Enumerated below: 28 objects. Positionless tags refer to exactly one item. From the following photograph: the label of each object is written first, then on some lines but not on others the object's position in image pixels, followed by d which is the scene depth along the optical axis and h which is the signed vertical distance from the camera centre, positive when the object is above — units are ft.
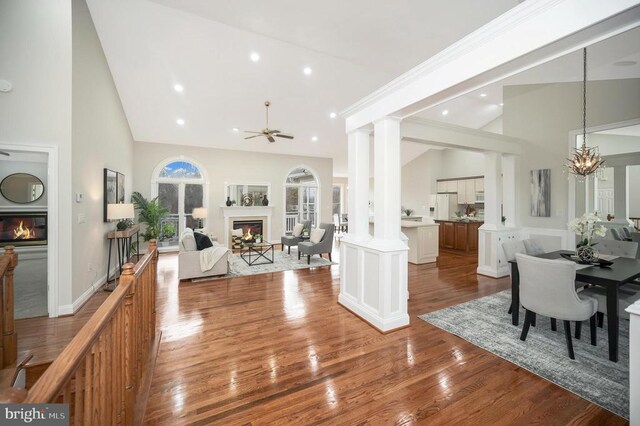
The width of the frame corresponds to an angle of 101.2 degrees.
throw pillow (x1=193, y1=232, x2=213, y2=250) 16.57 -1.78
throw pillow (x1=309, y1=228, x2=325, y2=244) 20.52 -1.81
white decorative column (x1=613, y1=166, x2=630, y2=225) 18.70 +1.43
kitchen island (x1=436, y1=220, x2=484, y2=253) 24.48 -2.09
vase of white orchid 9.66 -0.68
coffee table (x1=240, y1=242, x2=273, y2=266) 19.90 -3.72
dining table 7.55 -2.07
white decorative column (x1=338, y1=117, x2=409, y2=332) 9.67 -1.35
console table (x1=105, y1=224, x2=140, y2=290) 15.54 -1.84
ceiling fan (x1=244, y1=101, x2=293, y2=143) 16.78 +5.16
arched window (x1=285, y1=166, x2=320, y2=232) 30.76 +1.93
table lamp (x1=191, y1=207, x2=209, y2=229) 24.08 +0.00
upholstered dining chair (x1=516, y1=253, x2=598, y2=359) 7.56 -2.44
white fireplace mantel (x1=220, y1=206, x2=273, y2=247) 26.68 -0.01
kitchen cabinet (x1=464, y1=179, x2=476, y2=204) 28.50 +2.39
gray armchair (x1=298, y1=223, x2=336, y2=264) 19.93 -2.52
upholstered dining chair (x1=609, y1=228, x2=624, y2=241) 14.96 -1.28
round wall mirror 16.93 +1.67
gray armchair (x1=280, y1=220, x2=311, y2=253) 23.15 -2.47
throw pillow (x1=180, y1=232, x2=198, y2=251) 15.93 -1.78
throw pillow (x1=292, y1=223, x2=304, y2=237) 23.55 -1.55
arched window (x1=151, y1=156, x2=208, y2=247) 24.90 +2.19
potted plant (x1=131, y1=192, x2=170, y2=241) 21.75 -0.08
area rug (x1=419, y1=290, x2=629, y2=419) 6.60 -4.36
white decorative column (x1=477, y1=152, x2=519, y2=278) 16.48 -0.93
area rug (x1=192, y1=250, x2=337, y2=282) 17.49 -3.86
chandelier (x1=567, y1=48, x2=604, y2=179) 11.50 +2.23
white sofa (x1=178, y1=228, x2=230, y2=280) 15.48 -2.99
